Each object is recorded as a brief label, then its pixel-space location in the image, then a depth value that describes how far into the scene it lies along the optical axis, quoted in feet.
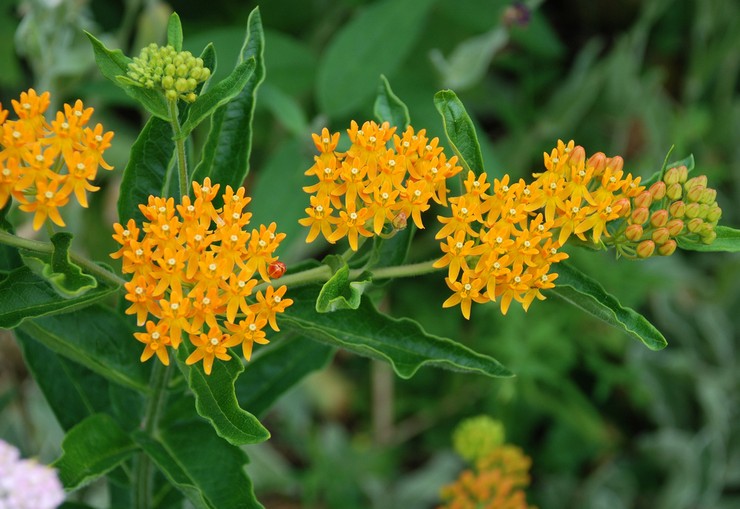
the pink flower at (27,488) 2.03
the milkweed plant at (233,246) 2.16
